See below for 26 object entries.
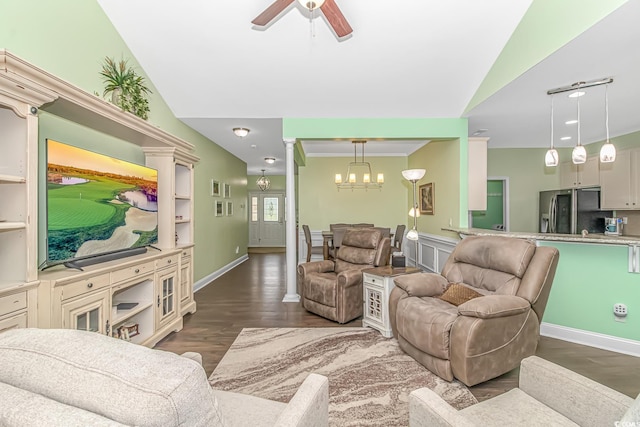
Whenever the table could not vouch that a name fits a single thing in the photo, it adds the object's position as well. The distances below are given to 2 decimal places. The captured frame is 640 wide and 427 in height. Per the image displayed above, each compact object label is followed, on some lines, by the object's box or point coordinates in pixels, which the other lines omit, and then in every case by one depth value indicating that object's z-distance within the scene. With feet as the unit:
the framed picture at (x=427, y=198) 17.69
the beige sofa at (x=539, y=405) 3.53
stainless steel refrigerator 17.12
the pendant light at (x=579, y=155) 9.34
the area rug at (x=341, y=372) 6.57
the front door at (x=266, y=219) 34.12
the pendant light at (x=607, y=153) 8.78
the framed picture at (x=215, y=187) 18.84
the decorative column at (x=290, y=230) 14.33
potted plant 9.11
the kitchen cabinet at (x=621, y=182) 14.88
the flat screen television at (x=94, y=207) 6.88
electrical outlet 9.07
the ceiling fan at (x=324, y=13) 6.75
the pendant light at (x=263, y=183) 29.87
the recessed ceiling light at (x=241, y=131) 15.62
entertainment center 5.58
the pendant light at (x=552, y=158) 10.18
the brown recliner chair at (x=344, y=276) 11.50
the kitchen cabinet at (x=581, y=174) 16.81
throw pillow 8.49
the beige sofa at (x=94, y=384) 2.05
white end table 10.25
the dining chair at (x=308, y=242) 18.35
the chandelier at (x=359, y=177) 22.27
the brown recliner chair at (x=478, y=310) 6.96
